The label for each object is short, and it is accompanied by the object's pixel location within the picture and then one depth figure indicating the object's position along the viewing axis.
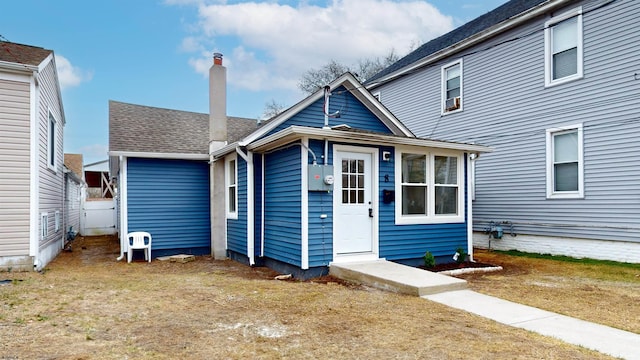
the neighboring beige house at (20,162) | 7.53
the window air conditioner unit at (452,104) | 12.77
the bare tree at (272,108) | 32.59
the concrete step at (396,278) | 5.84
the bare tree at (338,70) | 30.98
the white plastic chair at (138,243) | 9.66
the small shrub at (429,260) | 8.12
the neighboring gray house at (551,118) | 8.67
